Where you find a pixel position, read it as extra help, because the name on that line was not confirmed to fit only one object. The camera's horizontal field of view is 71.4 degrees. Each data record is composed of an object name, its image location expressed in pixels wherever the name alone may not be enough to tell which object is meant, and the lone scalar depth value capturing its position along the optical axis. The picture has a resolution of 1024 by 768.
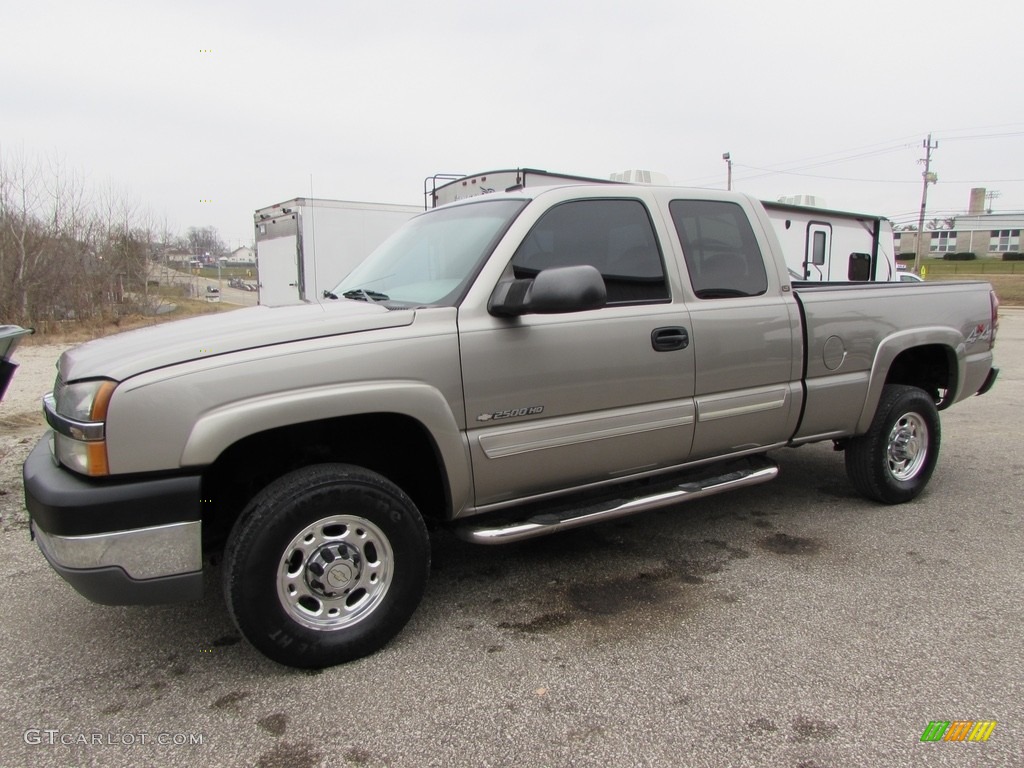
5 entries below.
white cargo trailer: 12.34
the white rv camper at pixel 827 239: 12.50
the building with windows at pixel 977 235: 89.81
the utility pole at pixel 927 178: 46.06
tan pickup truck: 2.45
